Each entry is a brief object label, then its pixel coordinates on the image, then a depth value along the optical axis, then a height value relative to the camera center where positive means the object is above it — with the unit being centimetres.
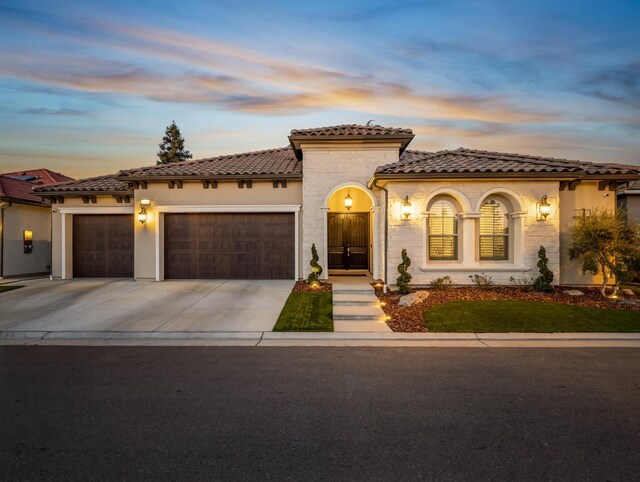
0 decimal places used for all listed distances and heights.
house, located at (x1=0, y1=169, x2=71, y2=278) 1653 +58
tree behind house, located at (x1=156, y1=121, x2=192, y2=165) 4634 +1201
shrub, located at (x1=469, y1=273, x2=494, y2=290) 1168 -118
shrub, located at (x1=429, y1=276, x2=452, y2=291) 1151 -127
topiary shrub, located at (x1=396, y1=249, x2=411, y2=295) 1116 -101
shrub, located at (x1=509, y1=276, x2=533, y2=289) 1176 -122
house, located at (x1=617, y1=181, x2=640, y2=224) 1652 +174
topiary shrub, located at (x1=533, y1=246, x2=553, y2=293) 1119 -104
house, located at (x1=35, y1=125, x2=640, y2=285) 1183 +110
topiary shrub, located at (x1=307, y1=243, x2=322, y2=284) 1279 -88
